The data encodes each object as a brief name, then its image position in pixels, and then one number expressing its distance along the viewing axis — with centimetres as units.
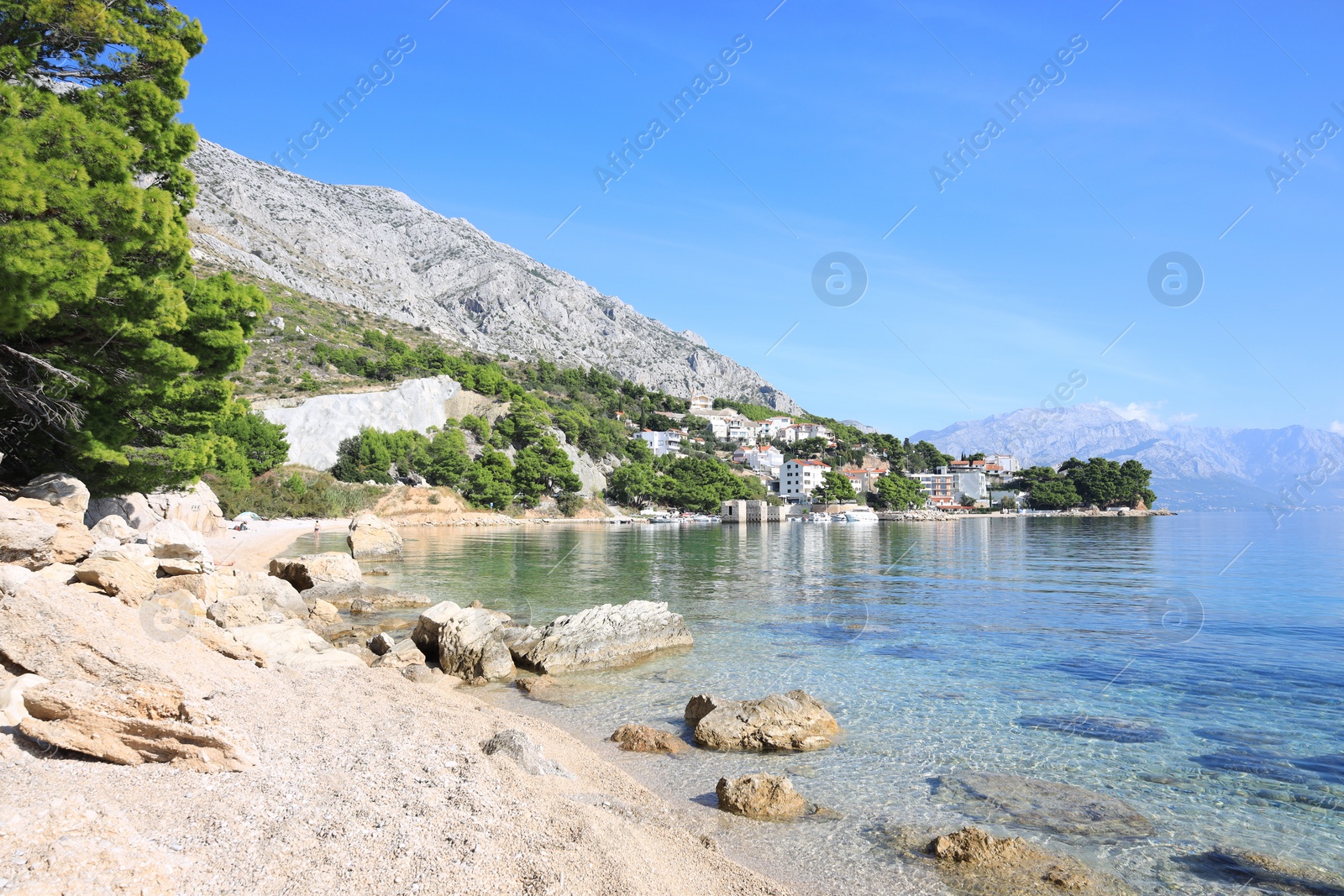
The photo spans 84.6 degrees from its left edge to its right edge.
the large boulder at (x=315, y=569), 2250
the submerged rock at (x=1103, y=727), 1010
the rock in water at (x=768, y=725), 962
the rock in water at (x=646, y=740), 959
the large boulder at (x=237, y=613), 1270
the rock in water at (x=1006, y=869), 616
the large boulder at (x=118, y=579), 1095
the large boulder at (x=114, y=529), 1747
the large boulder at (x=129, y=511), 2291
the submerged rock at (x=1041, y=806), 736
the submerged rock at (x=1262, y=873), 627
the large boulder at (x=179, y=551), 1482
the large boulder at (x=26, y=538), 1081
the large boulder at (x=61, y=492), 1619
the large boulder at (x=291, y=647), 1141
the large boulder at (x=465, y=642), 1361
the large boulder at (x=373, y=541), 3553
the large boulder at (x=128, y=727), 558
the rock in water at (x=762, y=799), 753
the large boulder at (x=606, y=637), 1427
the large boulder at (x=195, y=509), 3147
